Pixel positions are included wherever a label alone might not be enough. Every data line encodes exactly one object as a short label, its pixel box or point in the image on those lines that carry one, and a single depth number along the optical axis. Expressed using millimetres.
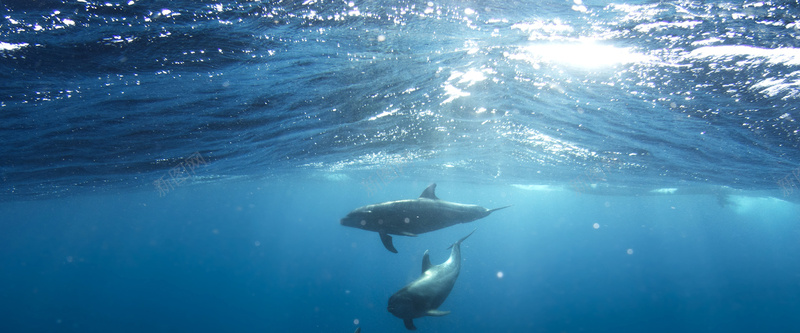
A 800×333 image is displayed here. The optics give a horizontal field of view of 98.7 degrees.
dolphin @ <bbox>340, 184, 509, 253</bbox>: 6469
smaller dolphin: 6539
